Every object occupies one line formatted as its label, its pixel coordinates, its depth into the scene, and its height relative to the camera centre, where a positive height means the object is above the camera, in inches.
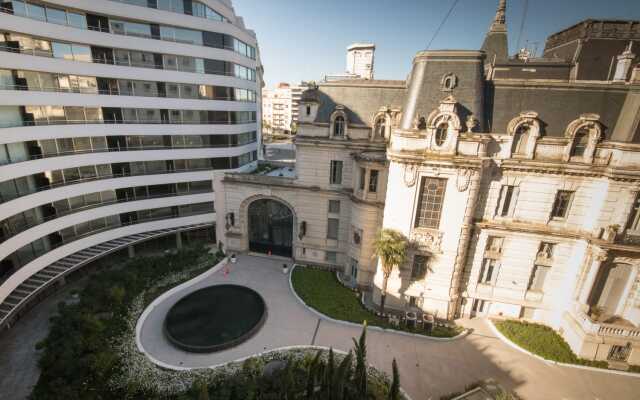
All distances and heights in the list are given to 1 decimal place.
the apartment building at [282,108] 6560.0 +165.9
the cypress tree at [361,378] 626.2 -551.9
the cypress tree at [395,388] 599.5 -537.8
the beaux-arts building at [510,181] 958.4 -189.6
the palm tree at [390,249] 1050.7 -453.5
